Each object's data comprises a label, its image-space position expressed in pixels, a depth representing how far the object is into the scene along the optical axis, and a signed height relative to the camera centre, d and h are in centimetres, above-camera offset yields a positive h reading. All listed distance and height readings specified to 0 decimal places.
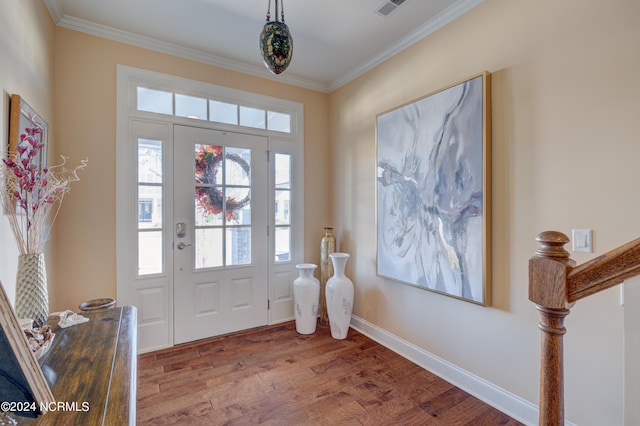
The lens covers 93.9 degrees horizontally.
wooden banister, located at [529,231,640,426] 68 -19
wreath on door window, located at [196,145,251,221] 289 +30
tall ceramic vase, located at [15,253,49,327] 129 -32
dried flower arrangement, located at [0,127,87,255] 123 +10
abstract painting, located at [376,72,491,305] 199 +17
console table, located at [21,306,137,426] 78 -52
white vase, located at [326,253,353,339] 285 -81
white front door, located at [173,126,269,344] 281 -18
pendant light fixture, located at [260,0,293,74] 164 +94
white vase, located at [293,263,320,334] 297 -85
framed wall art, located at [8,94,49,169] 149 +52
